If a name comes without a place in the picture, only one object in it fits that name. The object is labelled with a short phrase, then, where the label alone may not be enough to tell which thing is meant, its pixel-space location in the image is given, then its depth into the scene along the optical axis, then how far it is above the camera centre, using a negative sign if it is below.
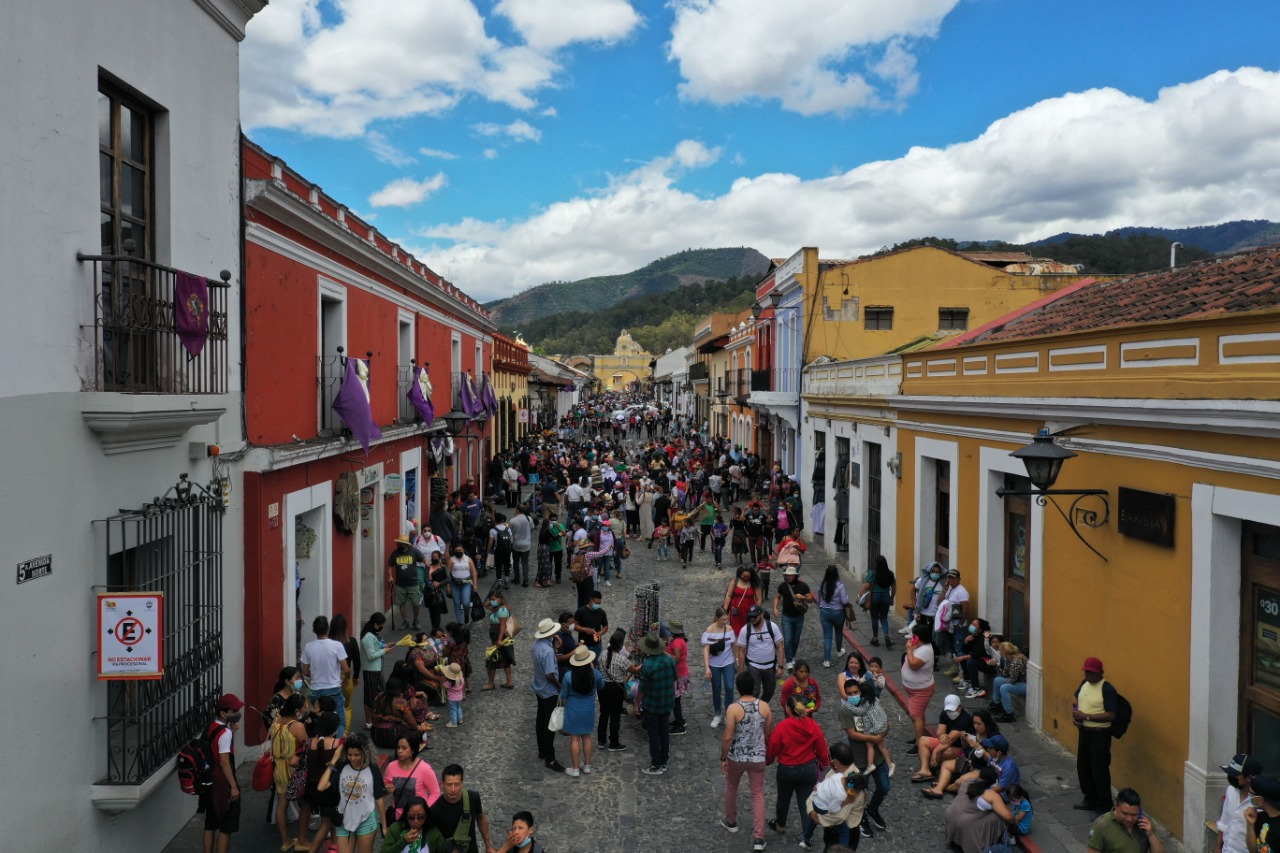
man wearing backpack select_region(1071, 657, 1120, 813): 7.13 -2.68
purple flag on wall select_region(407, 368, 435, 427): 15.71 +0.13
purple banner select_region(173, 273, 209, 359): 6.46 +0.67
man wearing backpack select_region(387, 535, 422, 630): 12.82 -2.55
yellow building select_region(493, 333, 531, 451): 31.19 +0.45
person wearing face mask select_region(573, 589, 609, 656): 9.62 -2.46
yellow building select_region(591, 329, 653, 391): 131.62 +5.50
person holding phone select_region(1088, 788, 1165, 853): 5.83 -2.86
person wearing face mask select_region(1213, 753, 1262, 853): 5.48 -2.55
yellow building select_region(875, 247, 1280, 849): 6.19 -0.99
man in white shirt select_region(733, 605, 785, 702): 9.23 -2.57
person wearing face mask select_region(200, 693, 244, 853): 6.40 -2.88
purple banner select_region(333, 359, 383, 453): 11.13 -0.04
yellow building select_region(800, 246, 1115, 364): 22.50 +2.74
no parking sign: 5.93 -1.59
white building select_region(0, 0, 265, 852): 5.23 +0.03
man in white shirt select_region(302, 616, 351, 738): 8.41 -2.53
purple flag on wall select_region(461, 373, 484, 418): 20.47 +0.05
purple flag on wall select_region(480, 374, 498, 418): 23.67 +0.14
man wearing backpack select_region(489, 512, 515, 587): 15.59 -2.60
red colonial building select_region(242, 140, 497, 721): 8.80 -0.12
